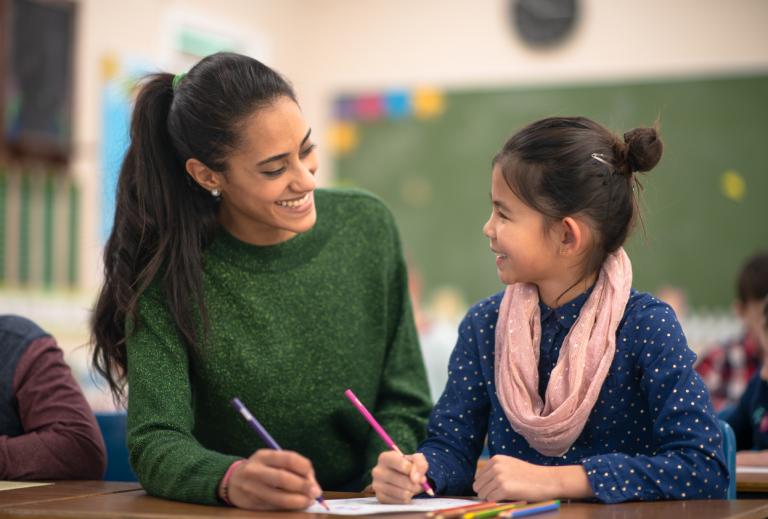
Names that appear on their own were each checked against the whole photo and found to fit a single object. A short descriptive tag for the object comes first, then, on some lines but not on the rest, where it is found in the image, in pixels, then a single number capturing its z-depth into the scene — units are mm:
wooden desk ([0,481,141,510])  2373
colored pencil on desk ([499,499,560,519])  2102
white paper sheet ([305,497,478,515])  2217
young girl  2406
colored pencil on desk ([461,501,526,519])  2060
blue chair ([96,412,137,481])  3050
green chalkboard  7581
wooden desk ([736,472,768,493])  2620
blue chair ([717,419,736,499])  2545
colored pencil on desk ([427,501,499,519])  2088
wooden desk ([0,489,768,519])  2170
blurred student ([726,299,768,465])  3404
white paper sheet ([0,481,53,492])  2532
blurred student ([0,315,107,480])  2688
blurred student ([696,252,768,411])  4088
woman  2656
